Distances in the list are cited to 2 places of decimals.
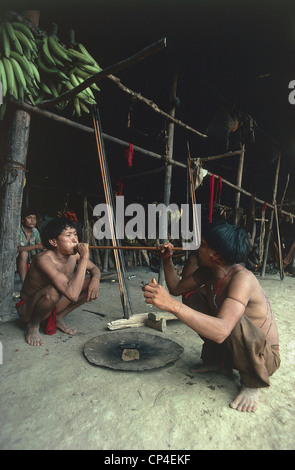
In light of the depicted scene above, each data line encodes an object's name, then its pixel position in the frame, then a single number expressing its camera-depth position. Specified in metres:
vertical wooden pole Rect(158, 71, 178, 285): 4.81
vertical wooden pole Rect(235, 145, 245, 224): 6.89
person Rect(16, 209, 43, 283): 5.02
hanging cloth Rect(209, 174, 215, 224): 5.23
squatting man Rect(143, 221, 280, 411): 1.59
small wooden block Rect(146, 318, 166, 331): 3.06
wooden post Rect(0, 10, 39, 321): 3.05
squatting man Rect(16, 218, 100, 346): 2.60
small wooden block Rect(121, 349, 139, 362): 2.27
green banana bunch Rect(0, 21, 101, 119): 2.65
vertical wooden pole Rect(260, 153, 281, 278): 7.93
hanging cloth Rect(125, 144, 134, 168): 4.33
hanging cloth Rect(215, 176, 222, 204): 5.82
